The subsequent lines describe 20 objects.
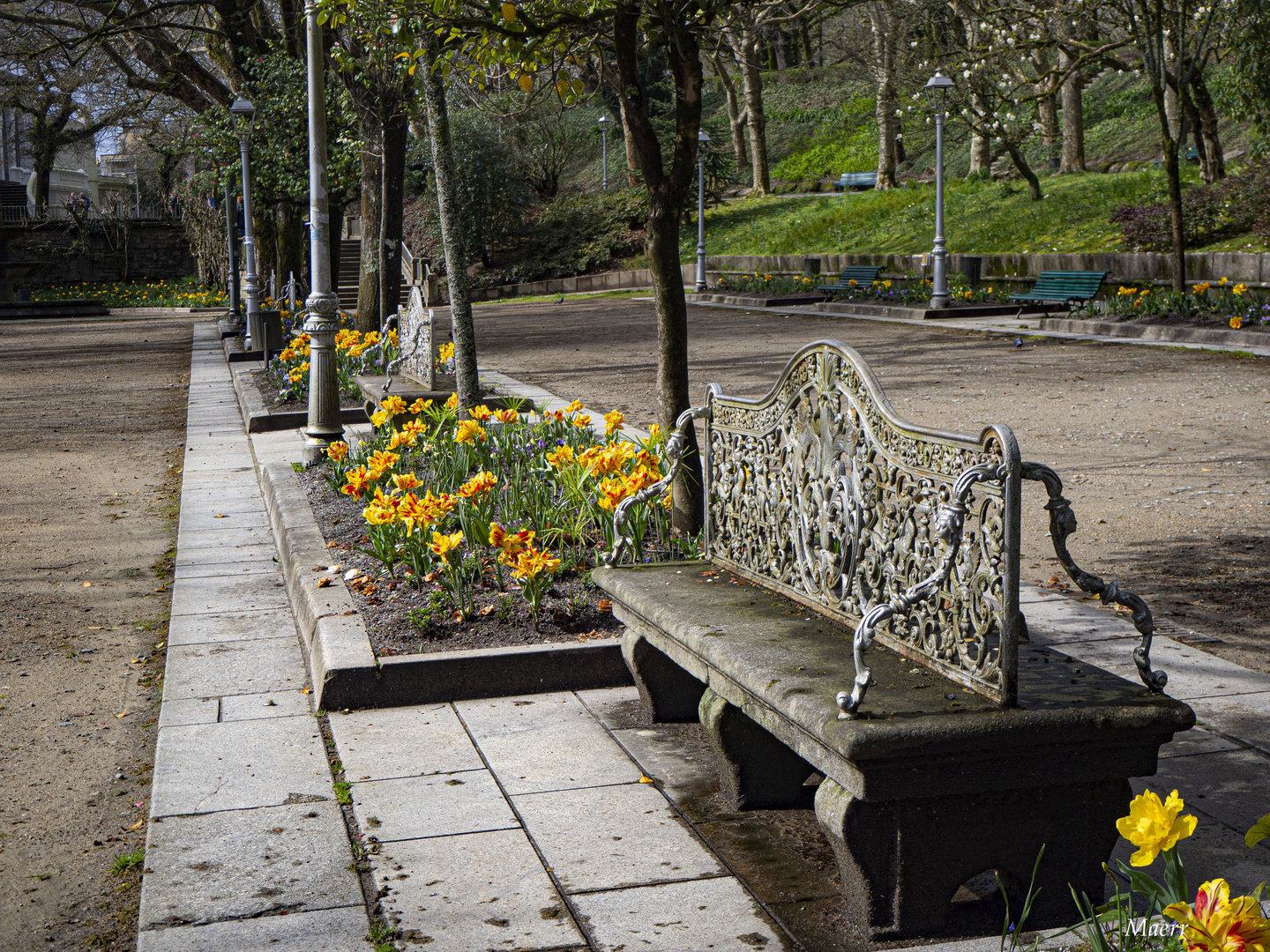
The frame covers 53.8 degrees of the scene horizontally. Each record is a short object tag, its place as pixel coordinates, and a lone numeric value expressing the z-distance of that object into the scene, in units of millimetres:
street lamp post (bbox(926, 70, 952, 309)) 22938
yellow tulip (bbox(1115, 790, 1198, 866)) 2021
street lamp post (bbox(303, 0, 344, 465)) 9625
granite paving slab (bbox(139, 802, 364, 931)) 3164
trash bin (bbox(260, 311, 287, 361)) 17922
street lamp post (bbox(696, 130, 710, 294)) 31938
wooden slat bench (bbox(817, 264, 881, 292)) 28516
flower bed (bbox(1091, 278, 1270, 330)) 17500
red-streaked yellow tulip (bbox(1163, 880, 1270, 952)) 1864
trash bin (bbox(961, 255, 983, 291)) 26422
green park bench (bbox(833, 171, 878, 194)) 43475
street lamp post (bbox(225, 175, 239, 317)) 26316
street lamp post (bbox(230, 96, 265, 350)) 20016
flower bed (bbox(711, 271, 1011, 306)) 24797
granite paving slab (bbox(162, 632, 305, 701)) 4949
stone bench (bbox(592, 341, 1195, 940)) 2779
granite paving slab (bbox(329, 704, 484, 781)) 4109
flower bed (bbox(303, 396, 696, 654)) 5125
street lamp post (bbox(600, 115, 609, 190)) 52219
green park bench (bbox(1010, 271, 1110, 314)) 21703
